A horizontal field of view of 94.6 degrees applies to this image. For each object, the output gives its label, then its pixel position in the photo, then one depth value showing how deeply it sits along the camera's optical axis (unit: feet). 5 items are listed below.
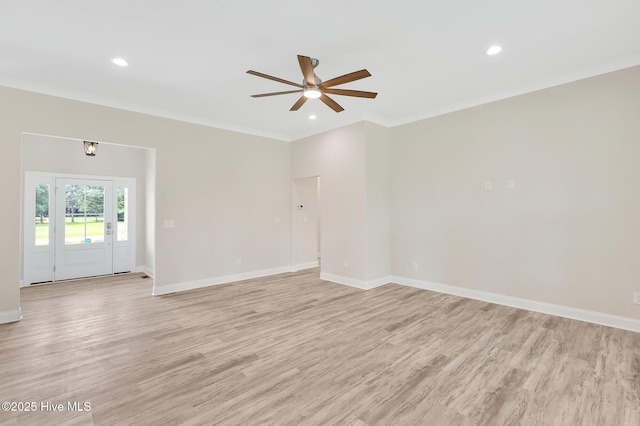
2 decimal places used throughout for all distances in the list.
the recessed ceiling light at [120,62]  10.73
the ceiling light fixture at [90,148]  16.76
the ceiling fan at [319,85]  9.09
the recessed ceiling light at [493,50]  10.01
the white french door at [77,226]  18.48
